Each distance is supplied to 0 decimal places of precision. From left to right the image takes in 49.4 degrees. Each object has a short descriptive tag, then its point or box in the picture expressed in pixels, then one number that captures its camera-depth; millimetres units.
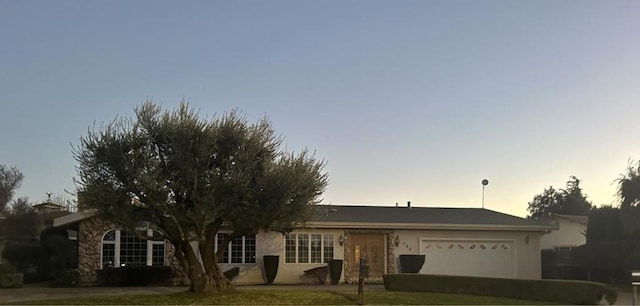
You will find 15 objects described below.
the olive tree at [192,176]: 18562
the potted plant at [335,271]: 26859
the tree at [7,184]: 36406
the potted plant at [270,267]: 26500
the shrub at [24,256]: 28875
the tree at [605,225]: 29250
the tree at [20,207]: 36062
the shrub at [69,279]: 24750
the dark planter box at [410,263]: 27641
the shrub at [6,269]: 24141
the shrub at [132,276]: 24938
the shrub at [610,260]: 27594
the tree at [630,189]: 26719
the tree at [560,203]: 69938
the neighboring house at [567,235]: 41406
